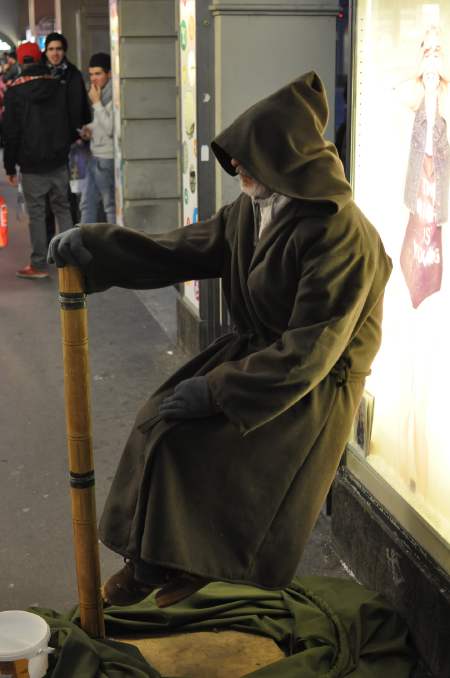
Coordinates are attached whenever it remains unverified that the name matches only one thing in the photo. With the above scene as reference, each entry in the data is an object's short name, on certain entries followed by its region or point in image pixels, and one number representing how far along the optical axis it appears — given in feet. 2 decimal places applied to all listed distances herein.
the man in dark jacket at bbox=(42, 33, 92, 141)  27.89
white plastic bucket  9.09
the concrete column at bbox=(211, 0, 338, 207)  16.35
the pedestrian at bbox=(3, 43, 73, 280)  27.43
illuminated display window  9.75
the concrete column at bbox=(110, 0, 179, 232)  29.63
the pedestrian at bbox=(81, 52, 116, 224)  30.94
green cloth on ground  9.71
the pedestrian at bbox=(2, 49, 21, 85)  54.83
